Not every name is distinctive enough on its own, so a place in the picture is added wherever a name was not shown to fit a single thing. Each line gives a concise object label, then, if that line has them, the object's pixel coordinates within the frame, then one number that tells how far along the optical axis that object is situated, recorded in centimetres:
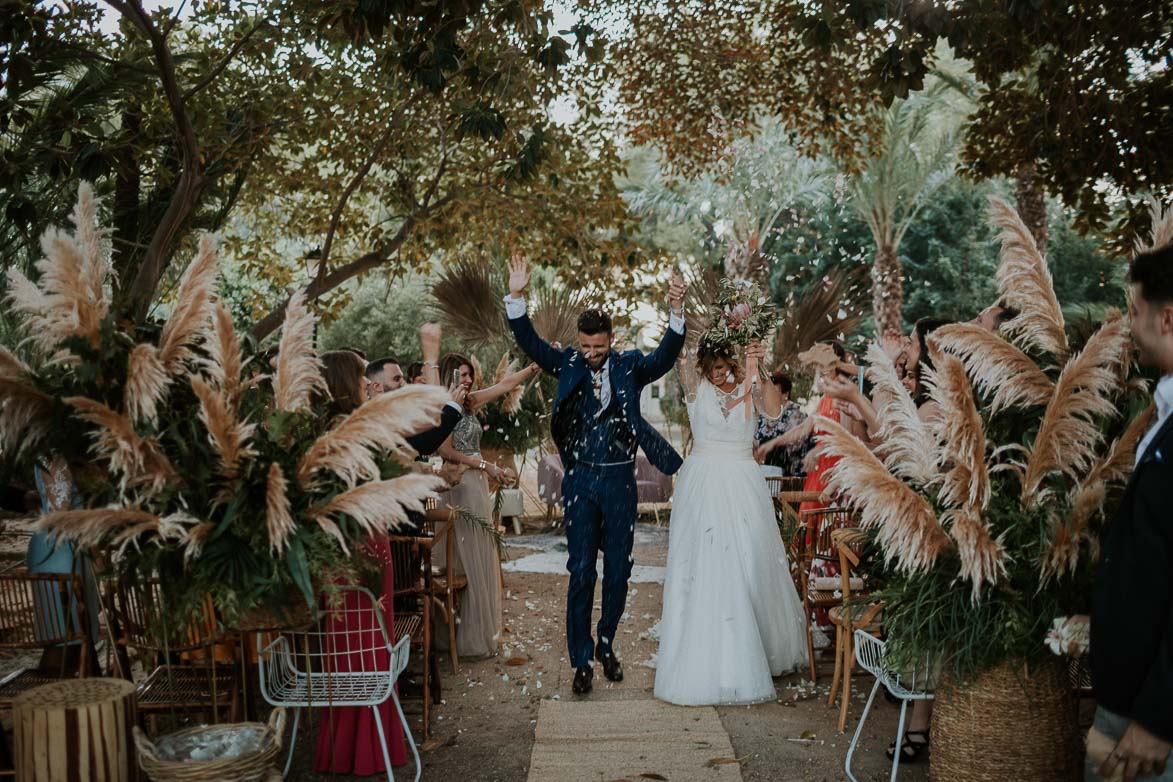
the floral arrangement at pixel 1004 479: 332
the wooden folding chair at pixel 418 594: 532
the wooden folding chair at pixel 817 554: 587
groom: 585
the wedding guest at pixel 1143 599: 247
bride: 555
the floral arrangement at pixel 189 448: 316
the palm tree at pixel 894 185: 2155
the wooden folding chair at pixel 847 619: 462
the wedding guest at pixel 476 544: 668
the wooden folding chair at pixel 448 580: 580
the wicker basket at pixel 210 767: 323
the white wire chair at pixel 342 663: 425
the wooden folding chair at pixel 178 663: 347
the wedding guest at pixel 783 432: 817
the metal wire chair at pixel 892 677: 391
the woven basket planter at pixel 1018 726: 353
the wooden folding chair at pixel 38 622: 430
